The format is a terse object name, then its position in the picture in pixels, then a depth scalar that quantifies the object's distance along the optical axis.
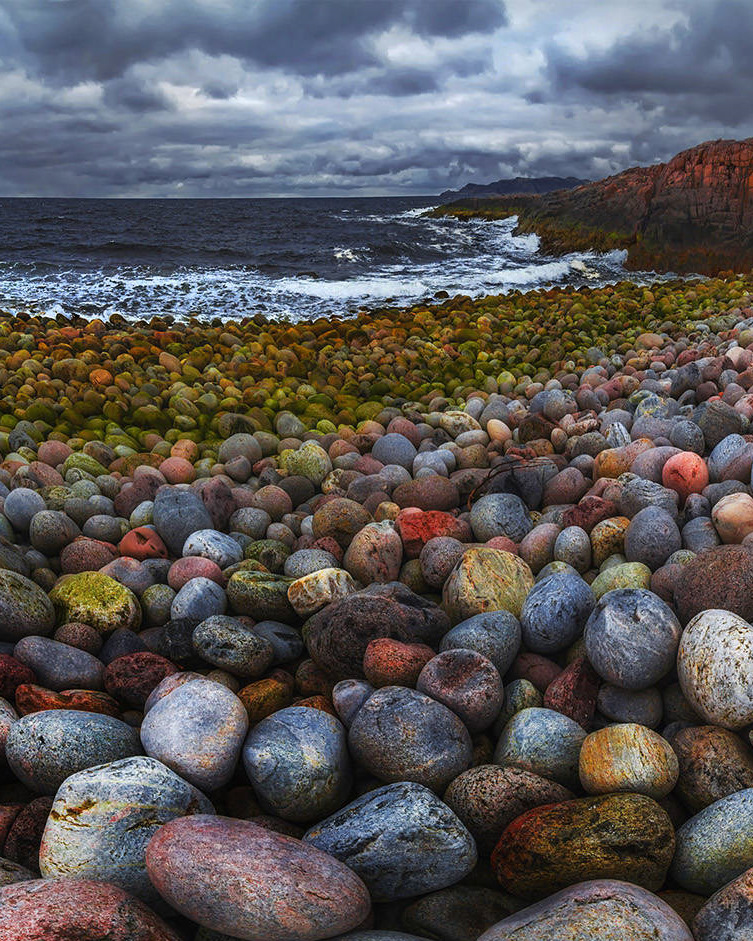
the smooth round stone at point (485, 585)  2.86
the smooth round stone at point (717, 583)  2.45
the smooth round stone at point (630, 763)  1.94
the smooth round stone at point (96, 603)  2.95
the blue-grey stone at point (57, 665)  2.56
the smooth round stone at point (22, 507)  3.84
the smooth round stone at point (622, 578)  2.82
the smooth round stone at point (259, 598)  3.03
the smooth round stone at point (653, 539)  2.99
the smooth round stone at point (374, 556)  3.30
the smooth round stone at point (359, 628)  2.60
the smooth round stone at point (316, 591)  2.99
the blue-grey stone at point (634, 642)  2.29
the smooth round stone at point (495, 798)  1.96
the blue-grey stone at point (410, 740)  2.10
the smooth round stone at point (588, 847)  1.76
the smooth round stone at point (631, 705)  2.29
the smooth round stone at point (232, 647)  2.61
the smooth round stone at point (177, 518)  3.70
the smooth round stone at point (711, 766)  1.98
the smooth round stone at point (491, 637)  2.55
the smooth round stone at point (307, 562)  3.35
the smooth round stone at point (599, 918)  1.49
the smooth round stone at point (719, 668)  2.07
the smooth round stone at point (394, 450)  4.62
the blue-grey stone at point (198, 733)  2.09
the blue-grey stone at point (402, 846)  1.80
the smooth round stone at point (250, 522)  3.86
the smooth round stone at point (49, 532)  3.63
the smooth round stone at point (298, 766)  2.09
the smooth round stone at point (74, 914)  1.45
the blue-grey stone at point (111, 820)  1.76
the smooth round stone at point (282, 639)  2.82
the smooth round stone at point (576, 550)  3.21
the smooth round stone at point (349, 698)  2.34
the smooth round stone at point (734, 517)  2.96
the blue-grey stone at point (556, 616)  2.61
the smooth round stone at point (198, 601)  2.98
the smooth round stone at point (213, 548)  3.47
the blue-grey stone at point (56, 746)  2.06
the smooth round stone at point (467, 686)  2.28
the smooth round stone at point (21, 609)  2.75
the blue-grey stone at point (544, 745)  2.12
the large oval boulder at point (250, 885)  1.58
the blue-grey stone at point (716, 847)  1.78
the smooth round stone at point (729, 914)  1.54
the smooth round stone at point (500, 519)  3.54
